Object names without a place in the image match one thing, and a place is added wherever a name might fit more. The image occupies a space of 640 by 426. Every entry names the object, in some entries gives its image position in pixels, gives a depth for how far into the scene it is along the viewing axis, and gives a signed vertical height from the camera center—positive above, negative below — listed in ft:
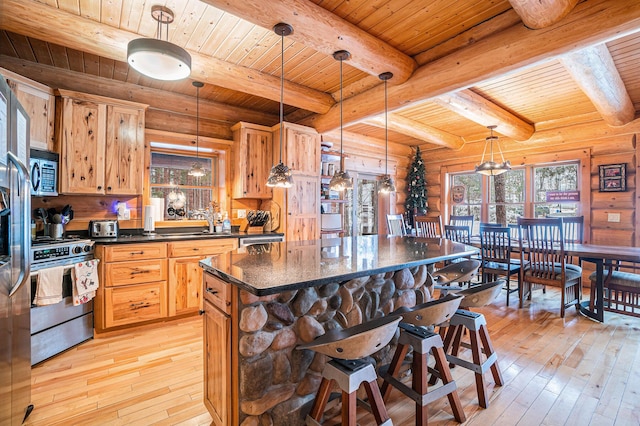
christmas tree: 21.77 +1.50
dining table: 10.58 -1.65
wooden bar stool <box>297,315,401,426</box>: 4.38 -2.43
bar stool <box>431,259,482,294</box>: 8.27 -1.69
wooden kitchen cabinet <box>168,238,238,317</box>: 11.23 -2.31
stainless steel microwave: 9.32 +1.28
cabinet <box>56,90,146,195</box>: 10.46 +2.50
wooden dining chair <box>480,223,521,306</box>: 13.19 -1.88
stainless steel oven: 8.30 -2.95
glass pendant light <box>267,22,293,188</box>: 8.40 +0.97
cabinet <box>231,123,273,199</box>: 14.23 +2.53
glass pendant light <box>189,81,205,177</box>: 12.55 +2.99
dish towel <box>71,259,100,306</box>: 9.12 -2.11
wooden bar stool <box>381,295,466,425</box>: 5.54 -2.68
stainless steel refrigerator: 4.64 -0.82
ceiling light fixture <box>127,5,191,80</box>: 5.89 +3.14
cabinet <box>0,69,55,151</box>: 9.28 +3.47
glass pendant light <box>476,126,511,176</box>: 15.44 +2.26
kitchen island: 4.94 -1.98
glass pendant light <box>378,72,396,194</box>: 10.64 +0.94
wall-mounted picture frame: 14.89 +1.69
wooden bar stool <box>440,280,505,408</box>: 6.54 -2.78
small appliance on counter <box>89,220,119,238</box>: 11.04 -0.61
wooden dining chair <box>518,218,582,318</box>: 11.75 -2.27
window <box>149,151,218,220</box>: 13.51 +1.31
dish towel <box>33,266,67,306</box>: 8.34 -2.08
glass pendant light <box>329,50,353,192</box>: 9.80 +1.00
